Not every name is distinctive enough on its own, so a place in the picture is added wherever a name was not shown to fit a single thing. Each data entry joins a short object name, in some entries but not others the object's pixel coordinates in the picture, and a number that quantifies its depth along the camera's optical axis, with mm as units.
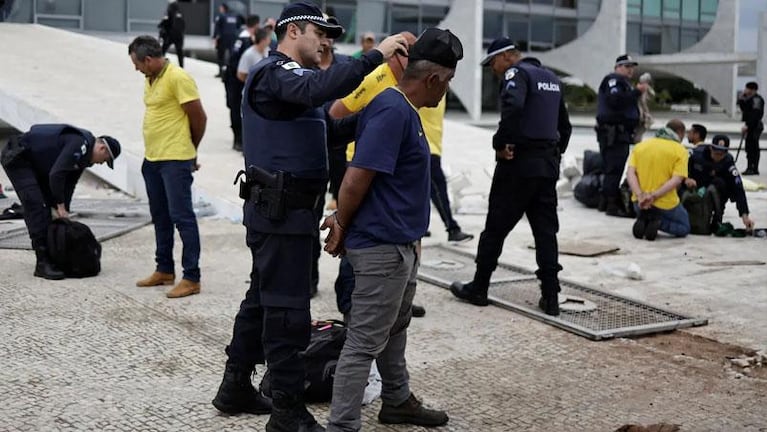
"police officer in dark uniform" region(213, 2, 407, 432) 3473
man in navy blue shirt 3342
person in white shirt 9891
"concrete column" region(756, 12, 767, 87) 30547
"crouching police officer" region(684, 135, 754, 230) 8773
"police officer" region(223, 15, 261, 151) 11078
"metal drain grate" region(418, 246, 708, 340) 5316
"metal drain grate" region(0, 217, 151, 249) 7770
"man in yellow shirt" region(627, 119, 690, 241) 8508
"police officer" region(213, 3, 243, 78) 15070
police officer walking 5488
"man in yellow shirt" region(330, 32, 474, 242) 4789
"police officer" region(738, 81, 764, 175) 14648
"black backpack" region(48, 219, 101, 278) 6402
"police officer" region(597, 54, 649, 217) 9891
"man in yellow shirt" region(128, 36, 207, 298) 5879
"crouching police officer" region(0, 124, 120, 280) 6480
